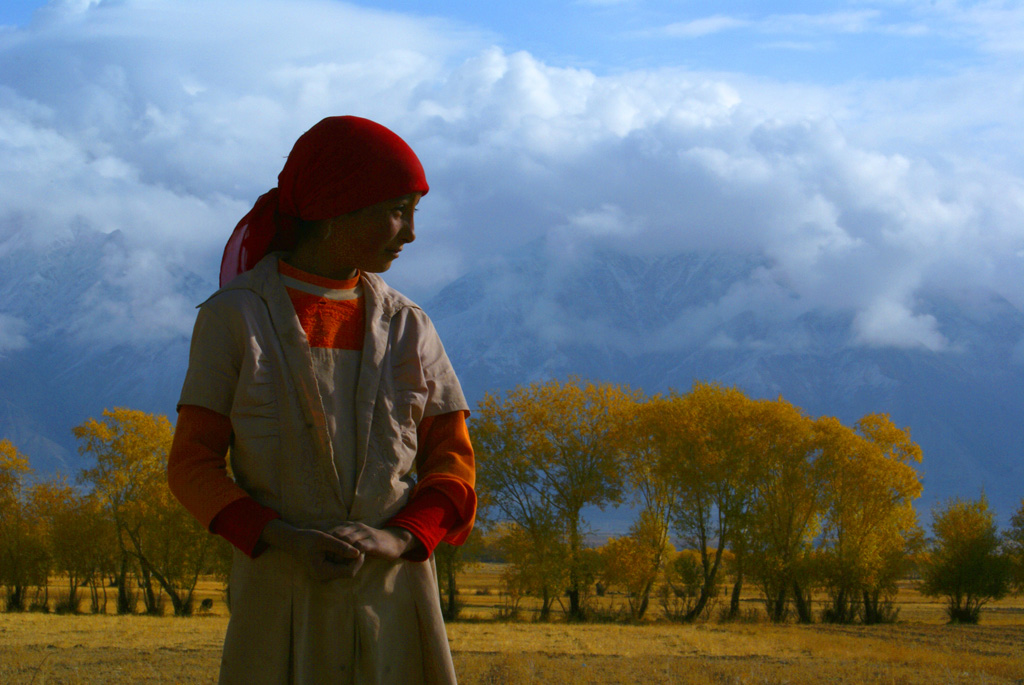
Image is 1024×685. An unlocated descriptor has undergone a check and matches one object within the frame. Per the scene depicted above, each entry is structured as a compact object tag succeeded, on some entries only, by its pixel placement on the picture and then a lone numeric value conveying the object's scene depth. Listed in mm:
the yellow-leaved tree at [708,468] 45562
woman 2133
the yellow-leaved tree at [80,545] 44688
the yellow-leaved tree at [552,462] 44250
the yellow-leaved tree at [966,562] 47531
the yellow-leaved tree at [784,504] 46406
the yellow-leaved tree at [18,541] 43625
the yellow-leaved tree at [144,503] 42250
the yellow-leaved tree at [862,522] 46938
